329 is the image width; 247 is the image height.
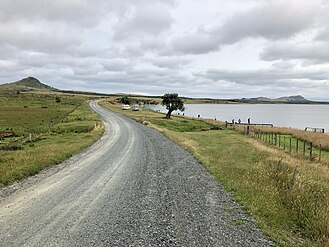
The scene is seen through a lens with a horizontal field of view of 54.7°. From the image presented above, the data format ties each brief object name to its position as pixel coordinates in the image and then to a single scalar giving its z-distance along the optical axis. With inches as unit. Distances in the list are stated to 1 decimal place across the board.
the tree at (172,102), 3193.9
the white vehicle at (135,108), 4101.9
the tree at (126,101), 5835.6
